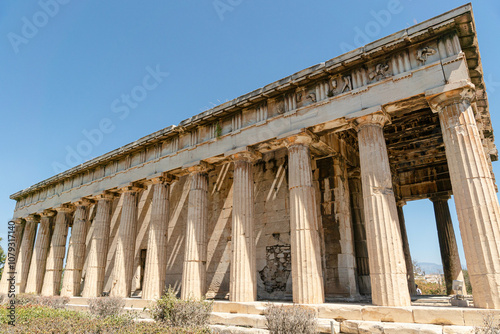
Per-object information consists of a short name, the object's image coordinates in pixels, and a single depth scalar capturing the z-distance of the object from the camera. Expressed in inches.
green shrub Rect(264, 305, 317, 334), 323.0
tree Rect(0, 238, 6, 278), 1723.7
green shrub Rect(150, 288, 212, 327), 393.4
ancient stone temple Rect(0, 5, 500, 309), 378.3
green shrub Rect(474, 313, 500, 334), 245.9
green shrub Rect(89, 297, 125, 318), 502.0
